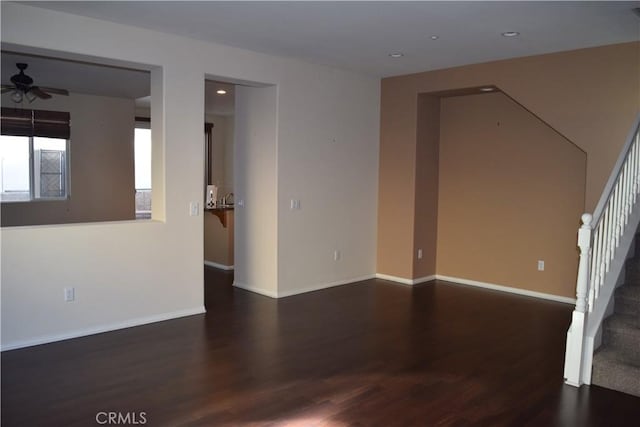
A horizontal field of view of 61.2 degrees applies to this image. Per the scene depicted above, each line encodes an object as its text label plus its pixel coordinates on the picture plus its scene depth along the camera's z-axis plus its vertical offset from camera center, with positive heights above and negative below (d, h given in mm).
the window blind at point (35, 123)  6934 +779
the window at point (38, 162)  7539 +282
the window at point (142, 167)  9734 +299
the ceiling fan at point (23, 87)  5637 +1006
